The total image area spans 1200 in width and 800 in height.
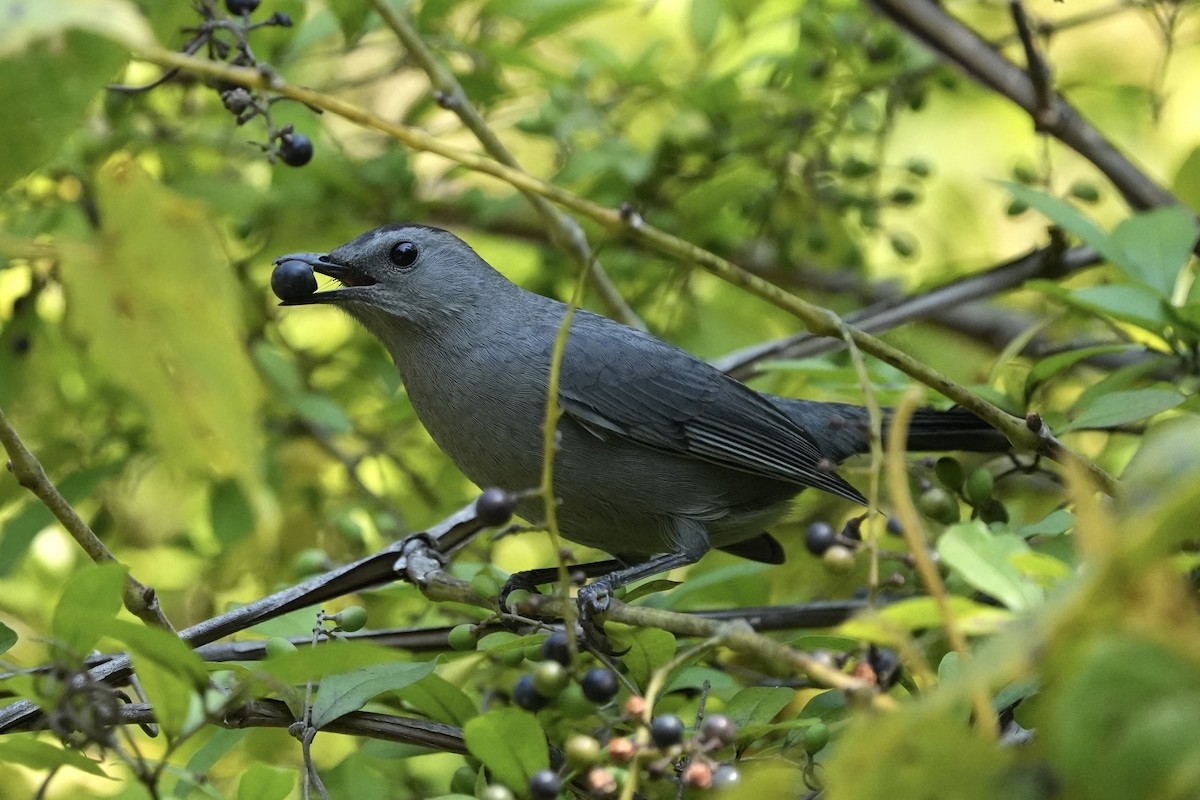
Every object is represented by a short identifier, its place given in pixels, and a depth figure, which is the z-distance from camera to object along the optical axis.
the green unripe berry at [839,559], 3.69
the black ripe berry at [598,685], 3.95
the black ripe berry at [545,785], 3.52
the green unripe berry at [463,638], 5.06
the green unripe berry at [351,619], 5.14
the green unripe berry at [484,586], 5.22
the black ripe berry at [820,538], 3.96
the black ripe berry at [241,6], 5.91
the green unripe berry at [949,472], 5.79
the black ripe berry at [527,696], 4.05
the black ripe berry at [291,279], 6.56
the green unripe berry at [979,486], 5.67
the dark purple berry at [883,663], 3.38
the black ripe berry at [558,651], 4.07
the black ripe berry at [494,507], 4.07
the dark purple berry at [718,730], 3.42
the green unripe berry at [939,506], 5.52
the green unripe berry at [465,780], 4.66
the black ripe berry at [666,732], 3.38
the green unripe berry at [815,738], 4.12
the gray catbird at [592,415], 7.04
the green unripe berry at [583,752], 3.50
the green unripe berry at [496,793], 3.59
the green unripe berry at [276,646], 4.60
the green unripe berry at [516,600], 5.00
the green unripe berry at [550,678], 3.95
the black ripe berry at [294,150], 6.19
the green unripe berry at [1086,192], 8.24
